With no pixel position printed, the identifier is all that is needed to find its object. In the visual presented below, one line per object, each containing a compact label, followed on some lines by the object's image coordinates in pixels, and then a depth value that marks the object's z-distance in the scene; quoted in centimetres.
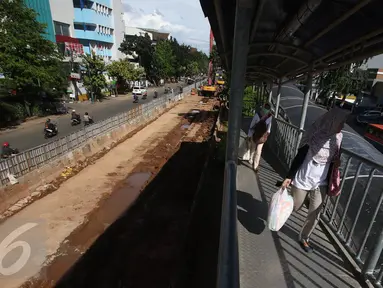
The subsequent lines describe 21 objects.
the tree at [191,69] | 8176
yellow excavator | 3917
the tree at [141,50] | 4950
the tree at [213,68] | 3455
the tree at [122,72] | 3650
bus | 1459
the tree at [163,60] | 5634
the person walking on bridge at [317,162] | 263
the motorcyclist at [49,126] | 1544
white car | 3684
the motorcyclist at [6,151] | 1039
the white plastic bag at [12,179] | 883
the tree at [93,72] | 2945
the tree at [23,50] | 1689
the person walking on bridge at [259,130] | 527
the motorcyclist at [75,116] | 1867
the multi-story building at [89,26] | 3011
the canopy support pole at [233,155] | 115
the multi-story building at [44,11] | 2590
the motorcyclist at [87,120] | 1725
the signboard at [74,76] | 2814
